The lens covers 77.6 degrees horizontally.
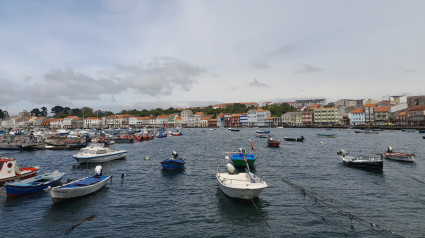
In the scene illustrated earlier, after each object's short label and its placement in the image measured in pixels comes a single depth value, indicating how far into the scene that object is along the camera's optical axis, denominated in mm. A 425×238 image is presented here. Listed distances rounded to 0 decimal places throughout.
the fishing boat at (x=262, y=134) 93781
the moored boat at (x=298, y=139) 73688
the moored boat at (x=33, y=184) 21906
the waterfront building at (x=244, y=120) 195362
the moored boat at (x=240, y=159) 32972
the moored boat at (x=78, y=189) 20094
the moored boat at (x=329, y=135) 85856
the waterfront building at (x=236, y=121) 197750
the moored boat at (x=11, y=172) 25344
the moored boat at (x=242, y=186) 19078
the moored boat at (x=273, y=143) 59188
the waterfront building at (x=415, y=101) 149500
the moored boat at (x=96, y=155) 37969
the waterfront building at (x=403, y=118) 127375
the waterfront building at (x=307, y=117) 170225
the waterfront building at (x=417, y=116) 119000
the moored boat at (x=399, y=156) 36303
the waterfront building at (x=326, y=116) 161375
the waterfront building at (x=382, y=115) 142938
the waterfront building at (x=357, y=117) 152625
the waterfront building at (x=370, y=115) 148500
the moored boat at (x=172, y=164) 32312
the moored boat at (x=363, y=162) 31344
